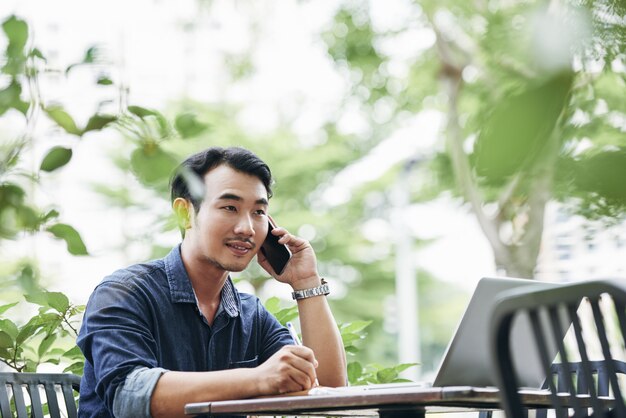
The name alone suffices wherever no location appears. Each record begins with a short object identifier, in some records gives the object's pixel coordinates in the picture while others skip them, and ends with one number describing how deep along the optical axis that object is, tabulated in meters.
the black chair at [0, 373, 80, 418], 2.43
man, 2.20
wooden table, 1.94
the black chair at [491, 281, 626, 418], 1.49
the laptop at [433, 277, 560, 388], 2.15
